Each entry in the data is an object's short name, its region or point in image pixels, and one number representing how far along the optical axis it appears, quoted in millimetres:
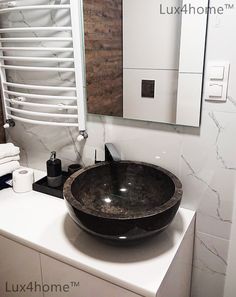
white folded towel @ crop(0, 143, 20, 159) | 1434
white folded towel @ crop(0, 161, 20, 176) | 1420
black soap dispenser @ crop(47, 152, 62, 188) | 1385
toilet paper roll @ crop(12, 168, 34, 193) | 1394
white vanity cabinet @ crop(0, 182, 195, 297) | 938
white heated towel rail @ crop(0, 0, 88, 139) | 1205
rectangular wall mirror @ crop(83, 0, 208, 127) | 1059
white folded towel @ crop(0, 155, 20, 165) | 1438
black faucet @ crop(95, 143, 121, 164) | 1220
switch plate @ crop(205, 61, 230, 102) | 1013
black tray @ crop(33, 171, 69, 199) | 1376
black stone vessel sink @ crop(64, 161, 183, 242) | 909
